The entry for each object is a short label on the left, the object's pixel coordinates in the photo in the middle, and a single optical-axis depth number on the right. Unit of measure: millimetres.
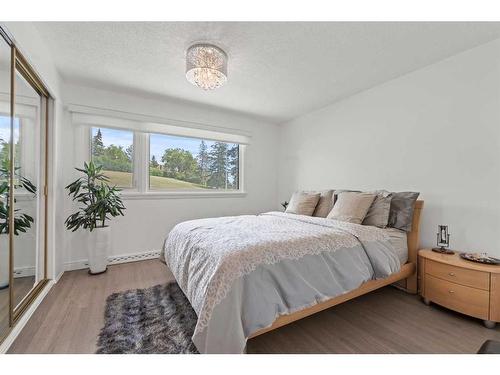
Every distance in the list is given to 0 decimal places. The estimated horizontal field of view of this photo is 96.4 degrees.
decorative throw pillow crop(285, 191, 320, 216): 2969
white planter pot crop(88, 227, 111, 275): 2723
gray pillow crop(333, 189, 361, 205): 2900
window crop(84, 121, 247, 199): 3186
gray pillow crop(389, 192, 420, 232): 2268
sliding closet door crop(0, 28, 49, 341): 1592
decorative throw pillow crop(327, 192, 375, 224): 2369
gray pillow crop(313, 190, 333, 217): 2896
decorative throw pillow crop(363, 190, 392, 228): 2305
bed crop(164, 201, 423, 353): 1278
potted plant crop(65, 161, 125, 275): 2701
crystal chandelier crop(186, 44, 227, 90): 1981
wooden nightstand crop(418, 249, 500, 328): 1688
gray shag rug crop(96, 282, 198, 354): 1467
